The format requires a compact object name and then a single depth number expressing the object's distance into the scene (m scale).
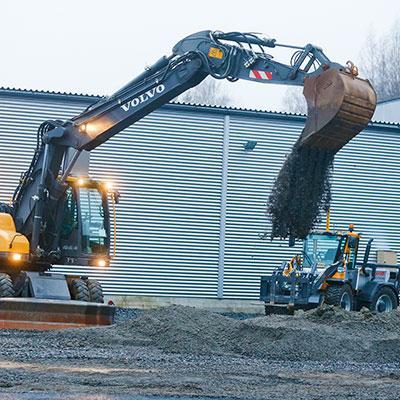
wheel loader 25.77
